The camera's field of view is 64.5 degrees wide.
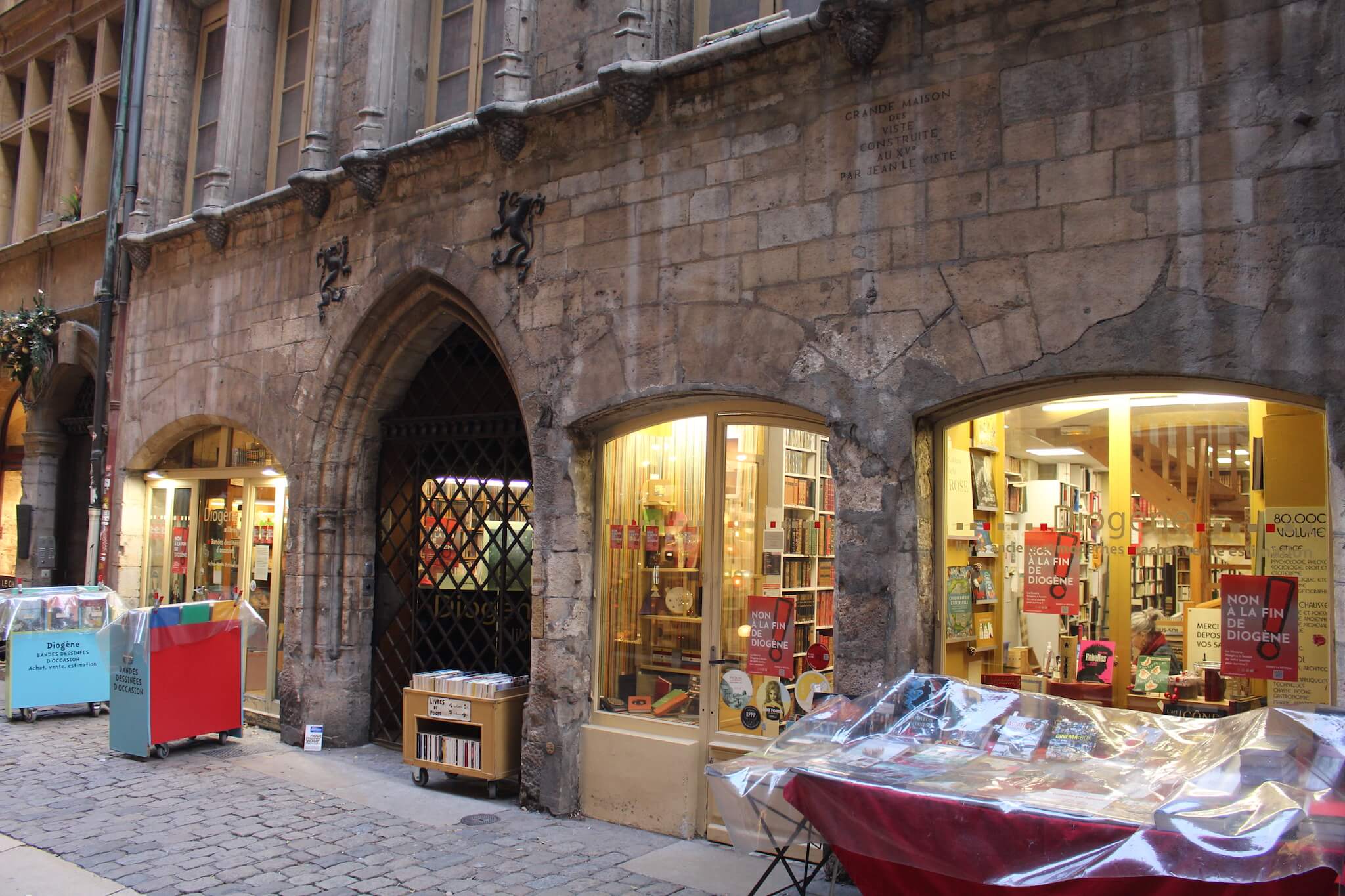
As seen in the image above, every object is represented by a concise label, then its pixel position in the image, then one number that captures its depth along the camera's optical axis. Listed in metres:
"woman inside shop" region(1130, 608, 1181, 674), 4.76
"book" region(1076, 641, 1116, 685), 4.94
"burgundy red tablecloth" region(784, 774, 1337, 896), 2.84
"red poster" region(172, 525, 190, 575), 10.25
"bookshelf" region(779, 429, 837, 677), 5.77
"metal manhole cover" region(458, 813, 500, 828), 6.02
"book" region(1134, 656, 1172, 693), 4.76
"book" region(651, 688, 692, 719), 6.09
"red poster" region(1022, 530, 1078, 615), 5.06
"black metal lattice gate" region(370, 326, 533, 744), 7.34
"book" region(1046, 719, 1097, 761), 3.73
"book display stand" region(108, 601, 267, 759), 7.49
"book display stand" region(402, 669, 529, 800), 6.53
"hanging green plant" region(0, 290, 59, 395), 11.68
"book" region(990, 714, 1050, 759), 3.80
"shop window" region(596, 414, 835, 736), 5.79
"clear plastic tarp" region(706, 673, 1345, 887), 2.84
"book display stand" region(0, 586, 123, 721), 8.70
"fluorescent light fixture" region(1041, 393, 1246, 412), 4.61
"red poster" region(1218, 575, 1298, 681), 4.35
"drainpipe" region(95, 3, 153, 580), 10.54
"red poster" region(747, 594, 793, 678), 5.74
